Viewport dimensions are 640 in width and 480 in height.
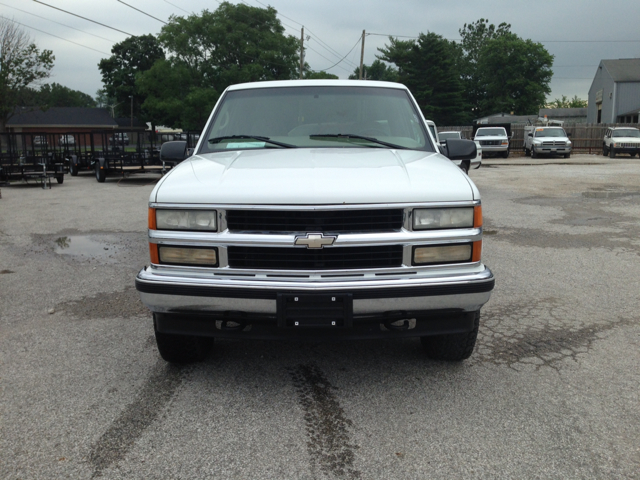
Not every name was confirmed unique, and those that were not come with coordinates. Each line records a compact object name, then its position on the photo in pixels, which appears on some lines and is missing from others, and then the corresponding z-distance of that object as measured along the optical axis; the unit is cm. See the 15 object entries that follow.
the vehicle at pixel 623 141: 3027
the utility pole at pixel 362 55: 4682
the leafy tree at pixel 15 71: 4150
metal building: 5484
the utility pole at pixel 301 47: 4522
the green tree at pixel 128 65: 7319
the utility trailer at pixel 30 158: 1947
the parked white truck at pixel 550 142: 3022
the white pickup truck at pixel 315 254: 313
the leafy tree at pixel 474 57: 8294
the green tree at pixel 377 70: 10952
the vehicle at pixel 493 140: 3166
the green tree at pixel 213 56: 5147
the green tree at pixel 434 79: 6191
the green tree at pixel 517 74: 7638
